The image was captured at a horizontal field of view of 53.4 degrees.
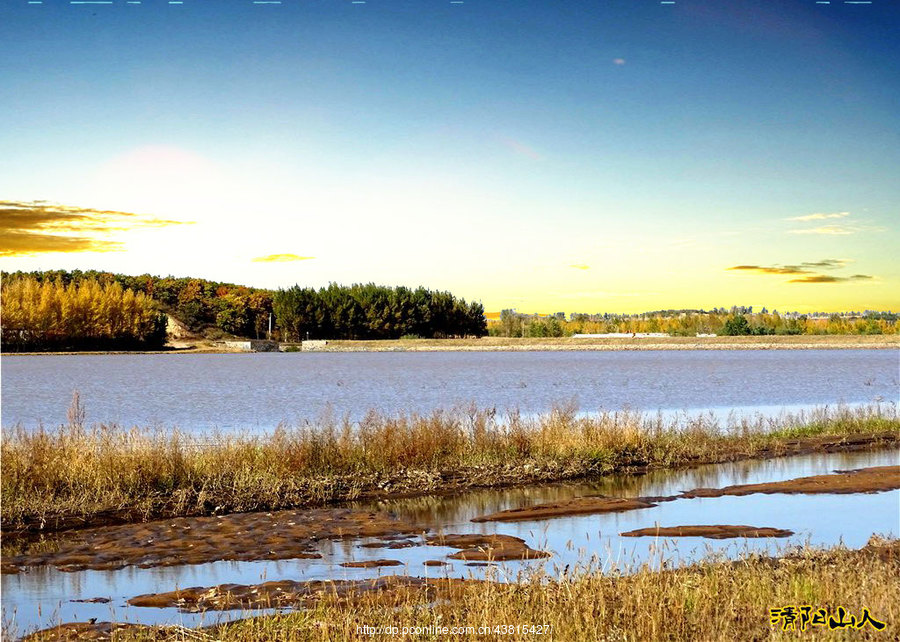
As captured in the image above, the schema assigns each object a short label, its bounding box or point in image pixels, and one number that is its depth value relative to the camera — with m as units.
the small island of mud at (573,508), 14.80
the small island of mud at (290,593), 9.37
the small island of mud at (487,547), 11.79
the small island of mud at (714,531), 13.09
